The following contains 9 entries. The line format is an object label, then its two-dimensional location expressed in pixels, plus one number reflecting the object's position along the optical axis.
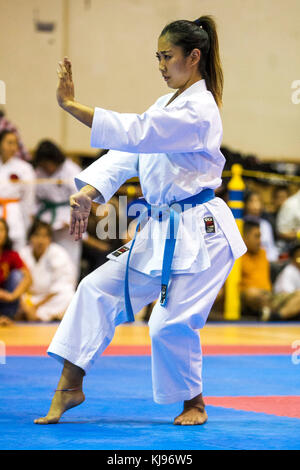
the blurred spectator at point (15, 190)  14.48
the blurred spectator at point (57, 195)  14.85
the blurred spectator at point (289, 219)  16.86
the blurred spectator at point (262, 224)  15.95
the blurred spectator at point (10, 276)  13.27
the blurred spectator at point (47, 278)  14.08
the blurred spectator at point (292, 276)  15.06
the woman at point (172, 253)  5.74
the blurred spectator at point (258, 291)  14.92
